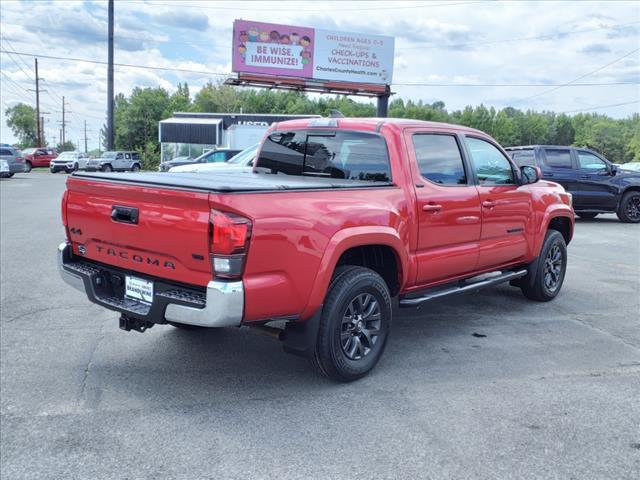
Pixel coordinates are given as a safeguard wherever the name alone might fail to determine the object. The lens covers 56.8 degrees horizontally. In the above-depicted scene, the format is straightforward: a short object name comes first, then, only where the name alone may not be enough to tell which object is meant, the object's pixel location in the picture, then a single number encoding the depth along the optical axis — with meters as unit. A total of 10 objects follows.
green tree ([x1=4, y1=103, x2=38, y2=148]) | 124.12
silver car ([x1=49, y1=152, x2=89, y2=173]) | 42.94
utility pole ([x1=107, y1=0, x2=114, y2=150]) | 26.91
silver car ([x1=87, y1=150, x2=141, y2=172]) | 41.06
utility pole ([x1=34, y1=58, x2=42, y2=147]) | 61.03
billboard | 37.97
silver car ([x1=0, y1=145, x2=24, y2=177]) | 29.42
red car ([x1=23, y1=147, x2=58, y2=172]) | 47.88
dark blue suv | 14.65
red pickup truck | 3.51
